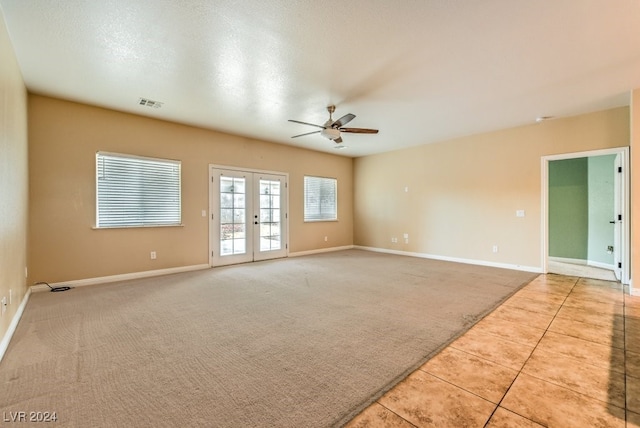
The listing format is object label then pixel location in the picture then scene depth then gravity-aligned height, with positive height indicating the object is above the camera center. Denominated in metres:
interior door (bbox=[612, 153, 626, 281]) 4.54 -0.06
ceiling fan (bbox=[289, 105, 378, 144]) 4.30 +1.30
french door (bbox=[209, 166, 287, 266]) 5.86 -0.10
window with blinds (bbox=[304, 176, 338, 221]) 7.56 +0.37
